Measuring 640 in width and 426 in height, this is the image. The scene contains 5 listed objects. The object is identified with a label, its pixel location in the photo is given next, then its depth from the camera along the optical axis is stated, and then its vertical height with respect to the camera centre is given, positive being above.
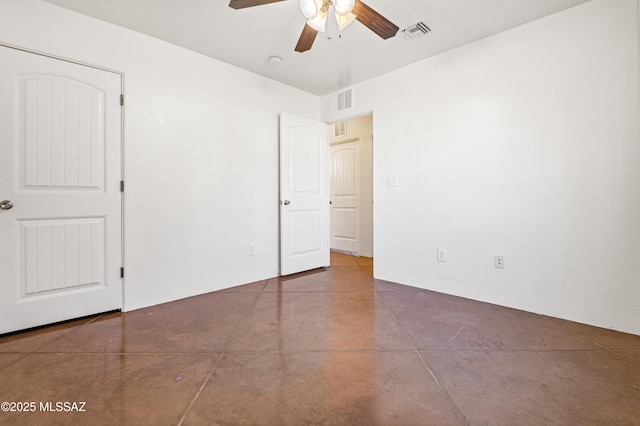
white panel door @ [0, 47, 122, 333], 2.01 +0.19
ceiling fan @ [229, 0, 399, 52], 1.67 +1.28
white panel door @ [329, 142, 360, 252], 5.08 +0.34
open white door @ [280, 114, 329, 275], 3.53 +0.26
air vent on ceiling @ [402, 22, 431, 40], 2.42 +1.62
